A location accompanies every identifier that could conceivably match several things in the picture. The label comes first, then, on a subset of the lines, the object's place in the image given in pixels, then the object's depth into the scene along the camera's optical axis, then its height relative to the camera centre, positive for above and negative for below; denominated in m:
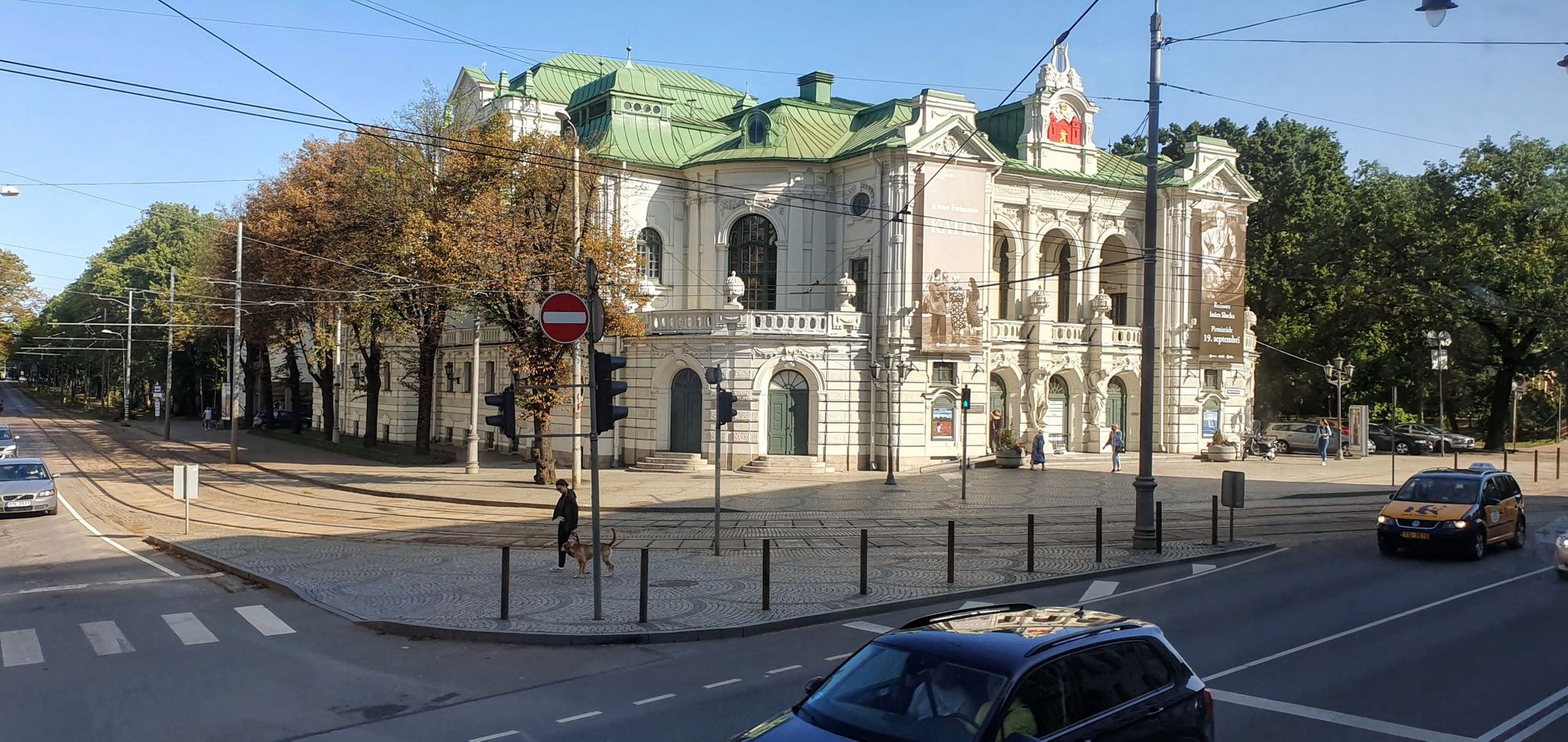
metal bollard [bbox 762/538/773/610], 13.63 -2.46
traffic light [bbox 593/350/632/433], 12.70 -0.10
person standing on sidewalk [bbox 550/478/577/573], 16.91 -2.09
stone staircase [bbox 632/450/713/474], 37.25 -2.81
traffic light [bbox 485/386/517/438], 12.52 -0.39
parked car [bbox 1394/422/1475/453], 50.69 -2.01
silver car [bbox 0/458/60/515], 24.56 -2.67
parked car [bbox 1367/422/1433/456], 50.00 -2.24
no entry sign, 13.08 +0.82
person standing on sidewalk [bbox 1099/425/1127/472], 38.59 -2.02
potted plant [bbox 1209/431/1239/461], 44.16 -2.35
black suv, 5.82 -1.73
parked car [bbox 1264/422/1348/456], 50.00 -2.03
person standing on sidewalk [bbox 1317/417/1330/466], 42.59 -1.97
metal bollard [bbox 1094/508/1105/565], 17.91 -2.51
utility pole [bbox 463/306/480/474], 34.76 -1.80
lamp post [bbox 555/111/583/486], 28.69 +3.70
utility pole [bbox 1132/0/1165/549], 19.30 +0.43
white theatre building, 38.03 +4.88
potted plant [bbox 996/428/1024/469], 39.19 -2.43
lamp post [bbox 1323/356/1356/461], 44.47 +0.90
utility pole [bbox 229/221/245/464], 38.03 +1.36
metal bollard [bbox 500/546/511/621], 12.91 -2.47
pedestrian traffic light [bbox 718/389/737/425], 18.36 -0.37
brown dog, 16.38 -2.62
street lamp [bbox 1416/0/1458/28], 13.46 +4.96
